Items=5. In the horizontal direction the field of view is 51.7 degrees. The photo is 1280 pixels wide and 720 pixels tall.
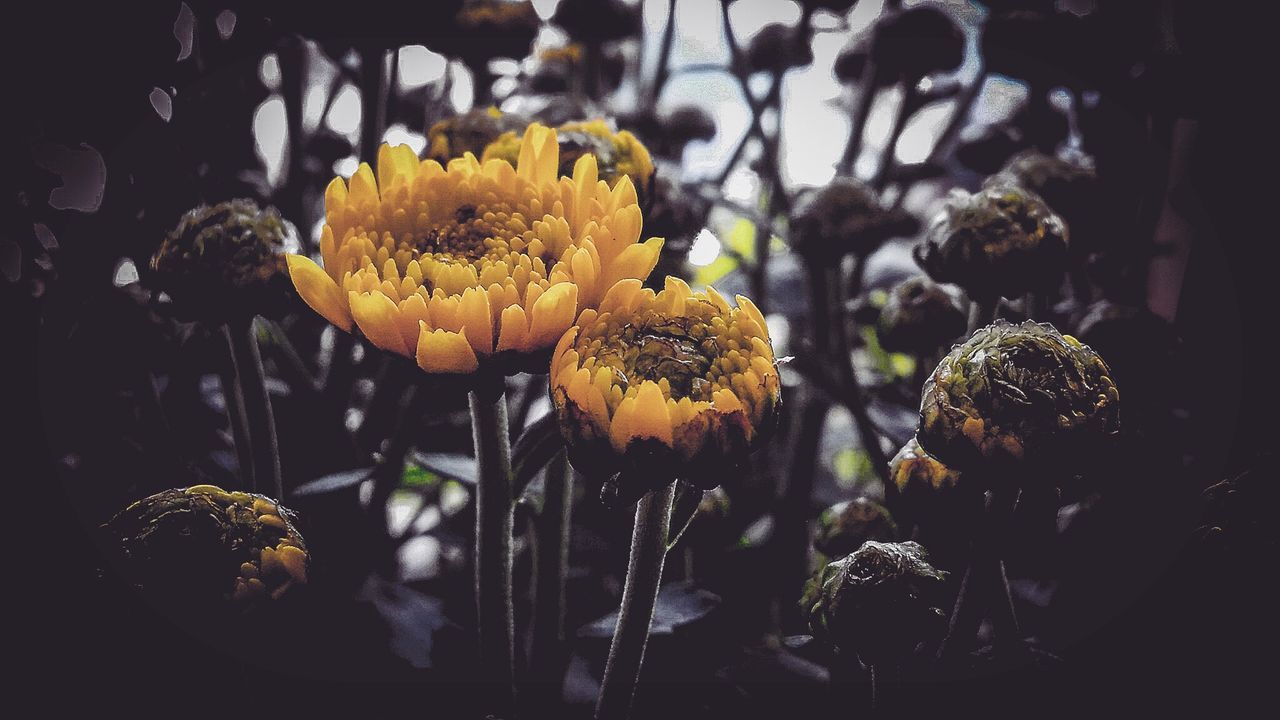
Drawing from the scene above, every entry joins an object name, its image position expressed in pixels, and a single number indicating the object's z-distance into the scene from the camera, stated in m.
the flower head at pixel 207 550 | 0.15
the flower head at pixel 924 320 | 0.21
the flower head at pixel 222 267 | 0.17
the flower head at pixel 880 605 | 0.15
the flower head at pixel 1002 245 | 0.17
